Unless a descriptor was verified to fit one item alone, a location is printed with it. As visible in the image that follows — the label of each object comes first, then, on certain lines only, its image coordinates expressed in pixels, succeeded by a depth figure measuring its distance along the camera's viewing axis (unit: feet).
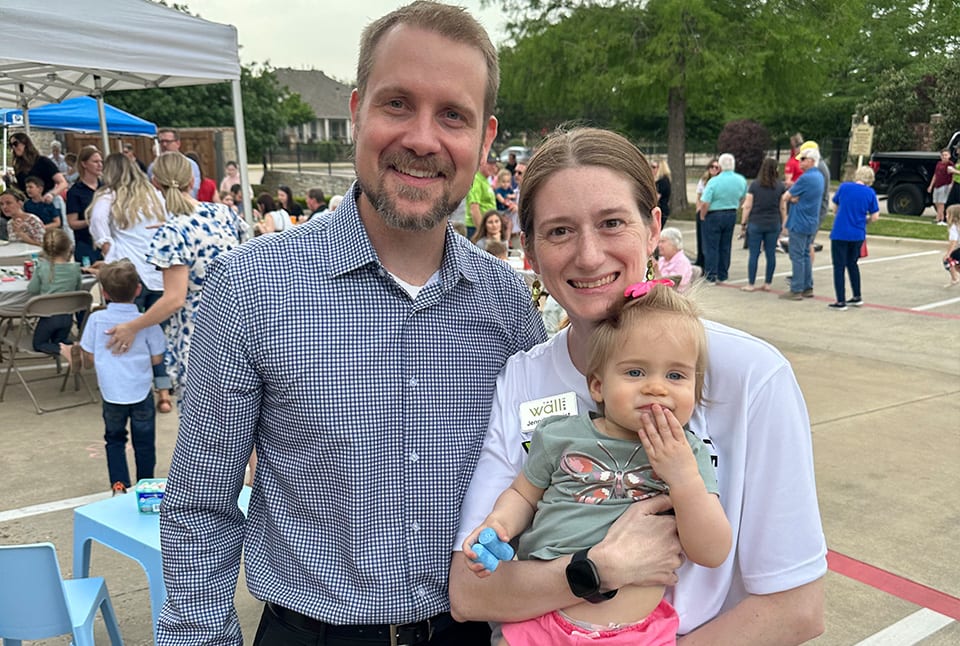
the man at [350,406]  5.32
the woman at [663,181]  42.22
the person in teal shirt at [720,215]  39.17
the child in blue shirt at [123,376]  15.25
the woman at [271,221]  35.04
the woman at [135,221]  21.40
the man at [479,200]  34.96
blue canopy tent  50.01
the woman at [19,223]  30.25
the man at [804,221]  35.45
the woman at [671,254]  22.90
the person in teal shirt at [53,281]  22.62
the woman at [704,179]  44.91
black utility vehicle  65.31
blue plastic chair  8.48
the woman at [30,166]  36.22
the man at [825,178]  36.32
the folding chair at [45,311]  21.48
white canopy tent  17.90
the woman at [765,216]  38.37
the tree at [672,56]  62.08
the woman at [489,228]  27.17
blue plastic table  9.99
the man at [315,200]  40.34
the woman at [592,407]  4.76
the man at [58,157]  53.21
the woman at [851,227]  32.86
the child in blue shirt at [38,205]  32.48
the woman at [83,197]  29.01
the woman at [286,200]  41.45
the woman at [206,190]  46.37
